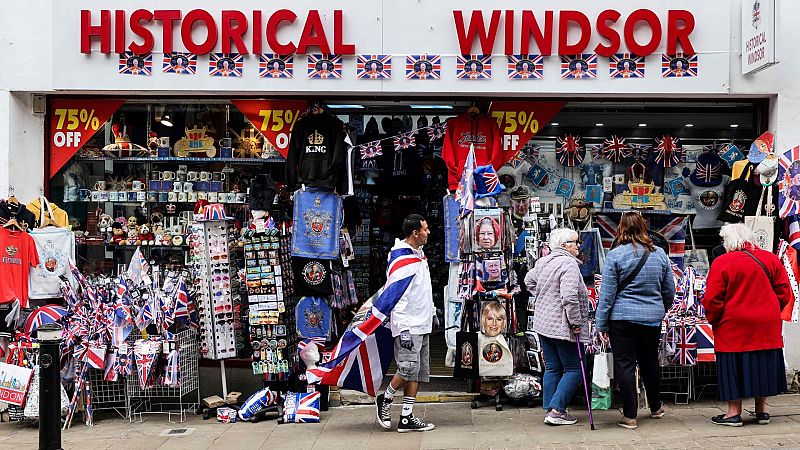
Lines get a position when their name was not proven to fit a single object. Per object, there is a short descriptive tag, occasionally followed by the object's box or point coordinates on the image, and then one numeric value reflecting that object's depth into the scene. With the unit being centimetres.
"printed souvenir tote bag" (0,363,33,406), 841
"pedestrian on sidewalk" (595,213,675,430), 745
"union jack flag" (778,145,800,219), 857
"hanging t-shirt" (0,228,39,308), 880
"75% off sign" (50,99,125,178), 973
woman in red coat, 750
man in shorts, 786
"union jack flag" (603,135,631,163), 996
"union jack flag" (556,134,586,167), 997
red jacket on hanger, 952
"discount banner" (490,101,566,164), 960
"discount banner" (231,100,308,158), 961
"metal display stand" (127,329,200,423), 880
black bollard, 698
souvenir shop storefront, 876
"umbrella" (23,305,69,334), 878
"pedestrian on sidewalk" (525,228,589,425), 762
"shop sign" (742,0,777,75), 845
